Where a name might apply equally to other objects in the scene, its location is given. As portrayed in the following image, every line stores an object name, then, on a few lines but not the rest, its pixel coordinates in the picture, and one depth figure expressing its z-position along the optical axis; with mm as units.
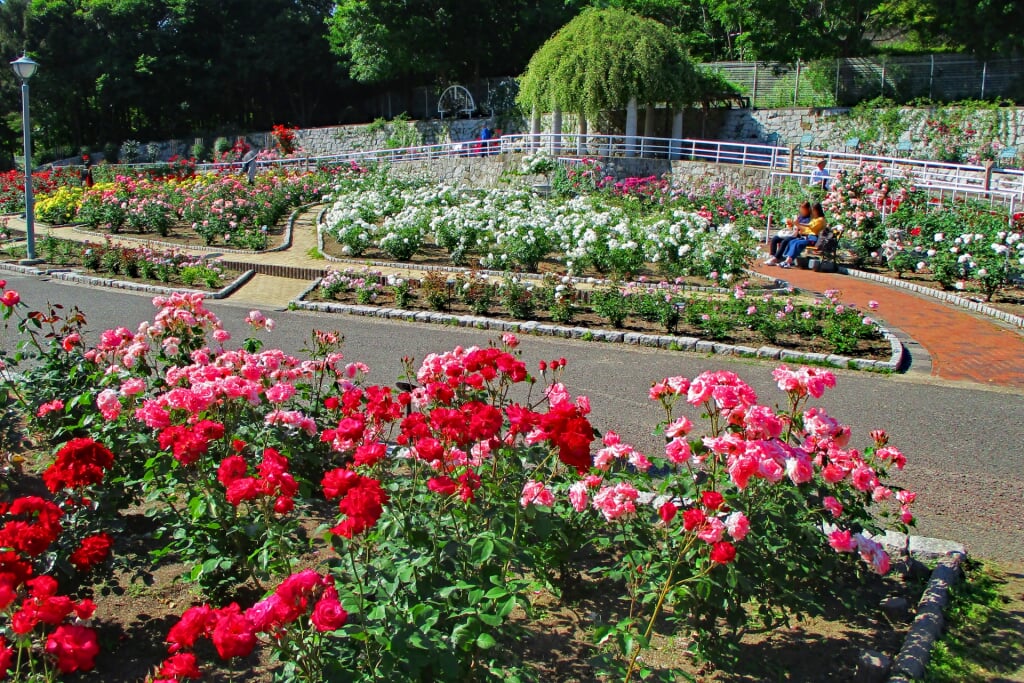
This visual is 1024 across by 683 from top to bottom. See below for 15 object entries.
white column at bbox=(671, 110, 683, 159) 28222
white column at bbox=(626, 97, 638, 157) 26703
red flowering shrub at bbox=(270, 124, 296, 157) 37719
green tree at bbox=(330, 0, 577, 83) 38781
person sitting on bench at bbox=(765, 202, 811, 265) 15656
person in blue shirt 29738
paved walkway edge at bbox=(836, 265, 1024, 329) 11383
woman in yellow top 15391
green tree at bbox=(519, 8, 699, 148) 25859
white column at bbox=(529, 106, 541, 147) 28238
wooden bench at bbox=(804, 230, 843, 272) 15242
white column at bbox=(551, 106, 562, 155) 27266
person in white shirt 19344
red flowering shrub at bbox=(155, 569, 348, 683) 2332
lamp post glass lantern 15703
